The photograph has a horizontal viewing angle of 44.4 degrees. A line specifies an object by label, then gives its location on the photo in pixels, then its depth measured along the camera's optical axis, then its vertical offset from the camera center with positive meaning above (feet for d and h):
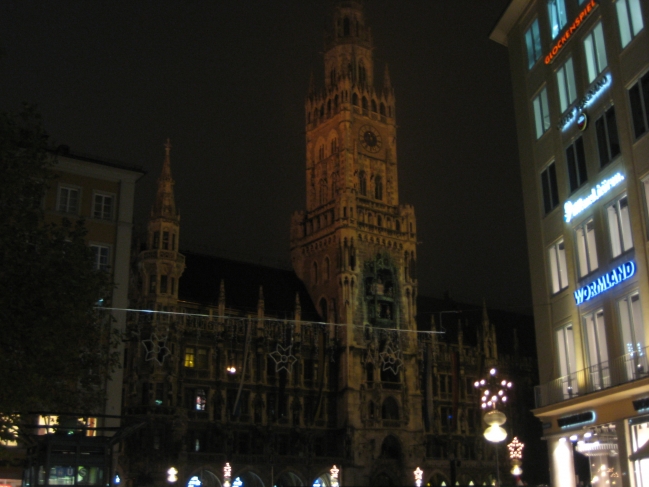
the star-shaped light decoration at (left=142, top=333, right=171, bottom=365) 209.46 +38.28
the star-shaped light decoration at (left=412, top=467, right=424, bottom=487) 250.96 +5.88
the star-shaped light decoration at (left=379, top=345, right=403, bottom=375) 259.08 +42.26
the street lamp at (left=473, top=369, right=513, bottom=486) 80.64 +12.47
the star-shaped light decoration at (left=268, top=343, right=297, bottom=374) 234.58 +40.00
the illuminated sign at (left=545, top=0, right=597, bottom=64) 95.11 +55.22
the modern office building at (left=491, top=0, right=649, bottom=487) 83.15 +30.39
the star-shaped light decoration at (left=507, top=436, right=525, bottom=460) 154.88 +8.31
